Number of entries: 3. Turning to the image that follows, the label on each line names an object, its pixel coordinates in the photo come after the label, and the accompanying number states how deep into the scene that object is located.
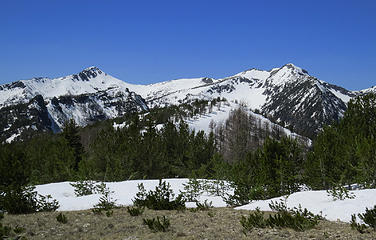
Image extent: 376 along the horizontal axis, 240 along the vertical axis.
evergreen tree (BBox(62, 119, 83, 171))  33.84
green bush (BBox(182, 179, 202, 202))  16.67
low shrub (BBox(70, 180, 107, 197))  16.98
